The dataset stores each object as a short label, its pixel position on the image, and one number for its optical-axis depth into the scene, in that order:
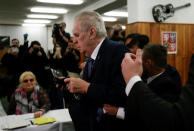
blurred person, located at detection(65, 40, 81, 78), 4.53
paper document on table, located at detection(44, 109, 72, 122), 2.34
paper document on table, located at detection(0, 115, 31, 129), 2.10
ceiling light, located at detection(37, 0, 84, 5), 7.02
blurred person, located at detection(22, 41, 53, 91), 4.19
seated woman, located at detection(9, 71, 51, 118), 2.97
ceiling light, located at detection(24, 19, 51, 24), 11.91
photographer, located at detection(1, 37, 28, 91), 4.27
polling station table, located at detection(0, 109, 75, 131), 2.15
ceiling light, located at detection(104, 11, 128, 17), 9.19
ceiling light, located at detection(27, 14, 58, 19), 10.14
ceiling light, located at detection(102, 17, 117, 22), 10.77
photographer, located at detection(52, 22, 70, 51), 5.08
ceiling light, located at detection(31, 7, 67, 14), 8.19
